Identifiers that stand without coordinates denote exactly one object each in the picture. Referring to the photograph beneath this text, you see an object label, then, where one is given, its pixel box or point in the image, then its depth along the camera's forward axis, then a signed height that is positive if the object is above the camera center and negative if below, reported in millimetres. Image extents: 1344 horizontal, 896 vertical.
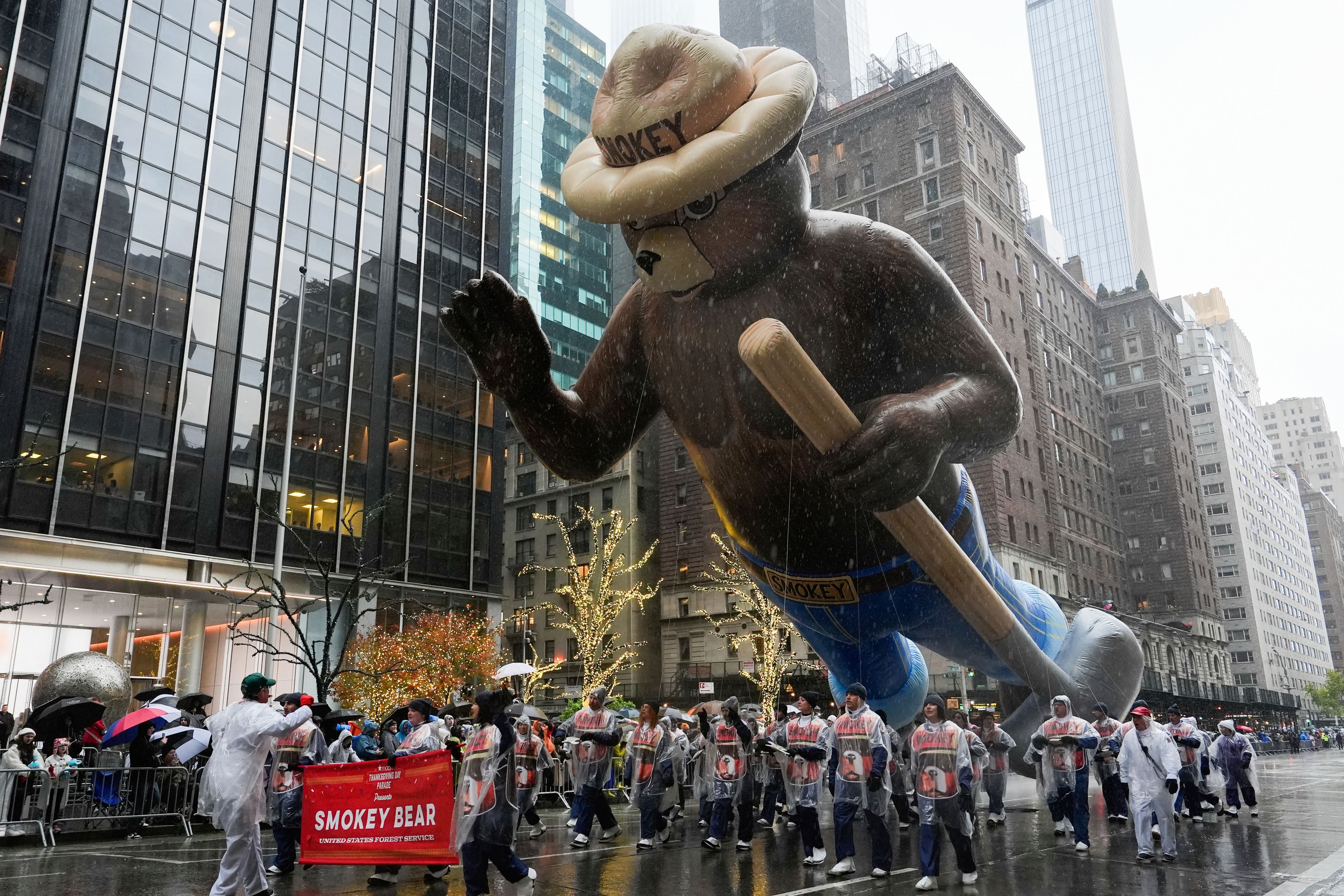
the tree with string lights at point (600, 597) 38625 +5612
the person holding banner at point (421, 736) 9305 -134
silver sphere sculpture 16594 +812
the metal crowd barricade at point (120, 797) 12812 -900
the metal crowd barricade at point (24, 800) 12227 -861
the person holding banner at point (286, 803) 9711 -751
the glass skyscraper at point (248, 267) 26219 +13556
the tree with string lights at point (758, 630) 36500 +3637
